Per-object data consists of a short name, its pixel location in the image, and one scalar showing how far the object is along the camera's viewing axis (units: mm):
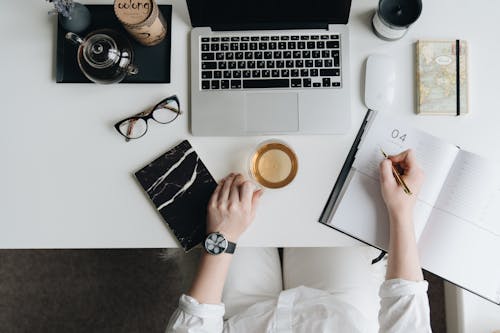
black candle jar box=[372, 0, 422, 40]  802
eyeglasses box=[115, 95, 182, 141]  843
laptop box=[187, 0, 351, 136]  839
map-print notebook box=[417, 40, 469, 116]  843
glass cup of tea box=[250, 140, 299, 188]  827
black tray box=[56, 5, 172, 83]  855
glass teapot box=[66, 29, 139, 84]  788
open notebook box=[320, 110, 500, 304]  824
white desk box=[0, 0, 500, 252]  840
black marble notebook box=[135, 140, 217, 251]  834
